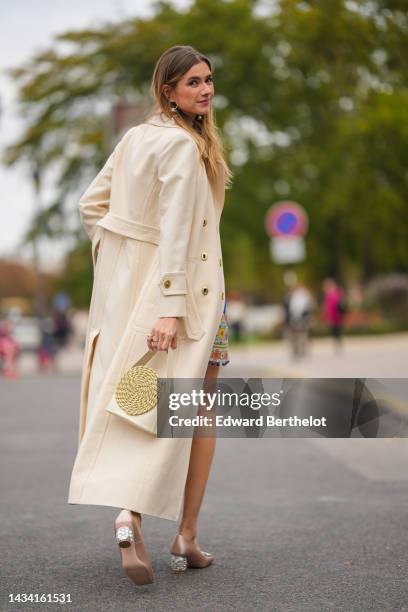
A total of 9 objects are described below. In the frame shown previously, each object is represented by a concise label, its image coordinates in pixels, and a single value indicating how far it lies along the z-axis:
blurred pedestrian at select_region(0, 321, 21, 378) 22.09
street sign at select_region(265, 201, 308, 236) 19.91
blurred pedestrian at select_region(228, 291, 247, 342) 32.71
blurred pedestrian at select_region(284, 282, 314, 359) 21.88
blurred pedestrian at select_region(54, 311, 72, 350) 32.38
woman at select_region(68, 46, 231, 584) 3.84
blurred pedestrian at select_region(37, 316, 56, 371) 24.20
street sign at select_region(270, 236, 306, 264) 19.53
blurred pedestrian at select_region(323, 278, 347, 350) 26.02
